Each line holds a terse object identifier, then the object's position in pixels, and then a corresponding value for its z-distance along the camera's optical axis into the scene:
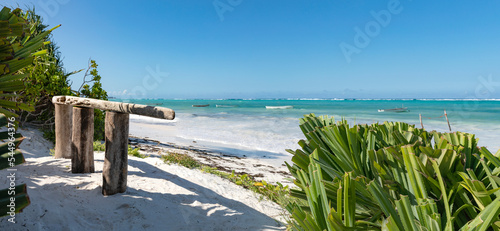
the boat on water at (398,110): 41.29
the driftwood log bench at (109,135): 3.11
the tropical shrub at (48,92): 6.20
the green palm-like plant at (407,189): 0.56
